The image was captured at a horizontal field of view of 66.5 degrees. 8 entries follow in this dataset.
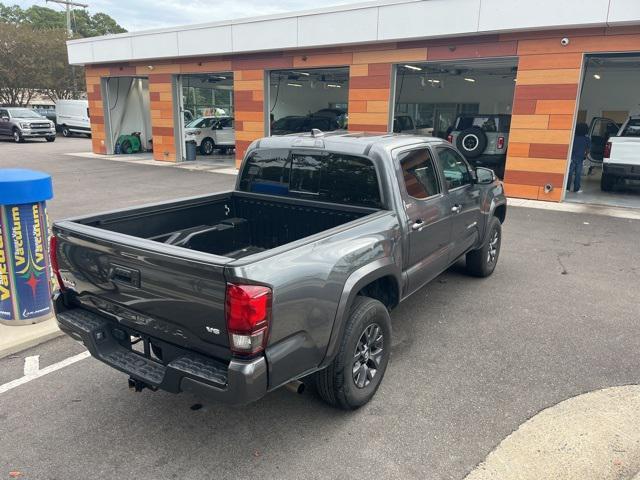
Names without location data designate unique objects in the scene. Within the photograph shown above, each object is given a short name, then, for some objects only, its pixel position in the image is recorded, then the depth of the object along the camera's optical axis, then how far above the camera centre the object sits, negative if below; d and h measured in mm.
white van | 30000 -431
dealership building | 10641 +1500
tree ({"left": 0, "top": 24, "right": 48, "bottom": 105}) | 35469 +3607
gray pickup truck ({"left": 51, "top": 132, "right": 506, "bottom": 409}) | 2506 -943
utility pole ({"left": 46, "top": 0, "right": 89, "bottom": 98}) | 37097 +6847
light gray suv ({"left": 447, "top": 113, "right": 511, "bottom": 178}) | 14086 -608
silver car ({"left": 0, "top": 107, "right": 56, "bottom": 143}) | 25781 -909
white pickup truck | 11078 -676
